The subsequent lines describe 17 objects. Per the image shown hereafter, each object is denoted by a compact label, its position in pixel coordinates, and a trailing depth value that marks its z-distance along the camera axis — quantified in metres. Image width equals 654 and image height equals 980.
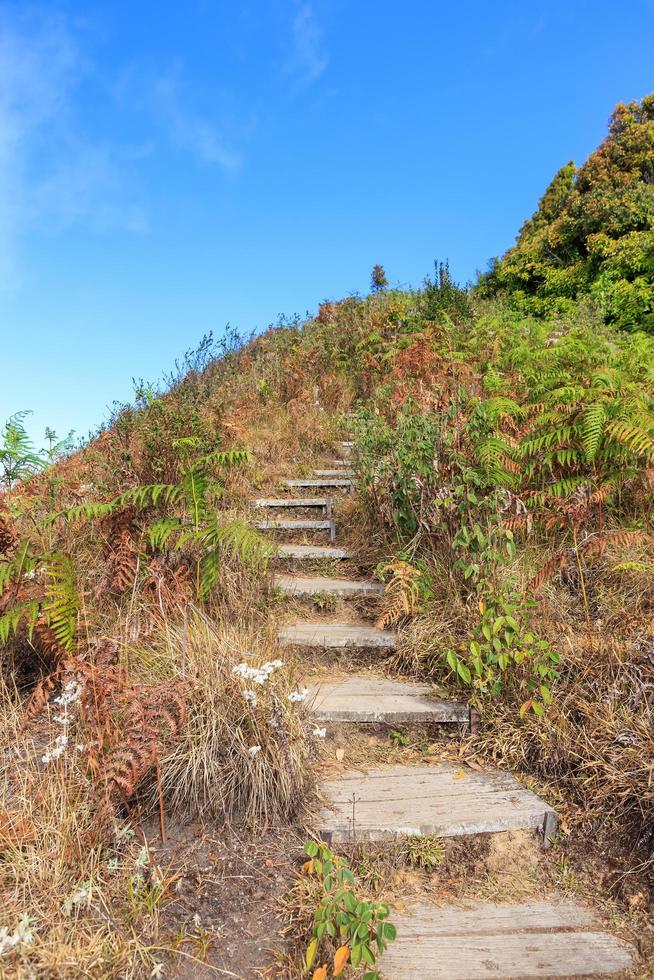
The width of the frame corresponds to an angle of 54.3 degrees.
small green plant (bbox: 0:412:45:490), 4.49
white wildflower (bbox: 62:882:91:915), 2.36
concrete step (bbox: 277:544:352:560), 5.57
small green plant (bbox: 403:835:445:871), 2.95
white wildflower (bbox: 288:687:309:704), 2.97
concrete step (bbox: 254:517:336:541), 6.00
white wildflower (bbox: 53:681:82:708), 3.02
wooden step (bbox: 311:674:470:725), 3.76
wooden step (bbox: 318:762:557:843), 3.02
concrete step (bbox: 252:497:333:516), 6.35
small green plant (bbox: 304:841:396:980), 2.16
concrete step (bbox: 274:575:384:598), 5.00
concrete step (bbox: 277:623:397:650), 4.41
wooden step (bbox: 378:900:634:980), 2.45
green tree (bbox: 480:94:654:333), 12.06
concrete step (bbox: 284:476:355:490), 6.71
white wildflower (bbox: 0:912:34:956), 2.12
